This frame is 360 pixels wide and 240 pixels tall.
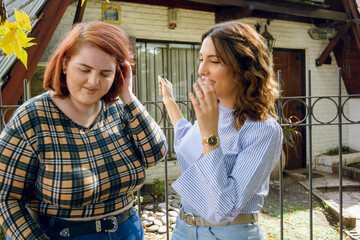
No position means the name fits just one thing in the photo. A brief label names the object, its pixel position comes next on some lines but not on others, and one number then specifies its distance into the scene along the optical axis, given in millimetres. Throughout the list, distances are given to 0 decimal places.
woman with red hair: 1355
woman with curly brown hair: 1354
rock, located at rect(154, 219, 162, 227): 4533
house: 4312
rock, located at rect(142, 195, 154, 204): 5262
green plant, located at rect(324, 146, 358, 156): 8372
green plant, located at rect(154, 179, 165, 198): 5645
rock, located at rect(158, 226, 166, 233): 4389
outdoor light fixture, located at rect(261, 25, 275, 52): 7160
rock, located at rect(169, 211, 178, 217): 4867
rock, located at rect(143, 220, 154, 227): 4477
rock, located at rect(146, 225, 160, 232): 4395
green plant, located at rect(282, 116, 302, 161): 6830
